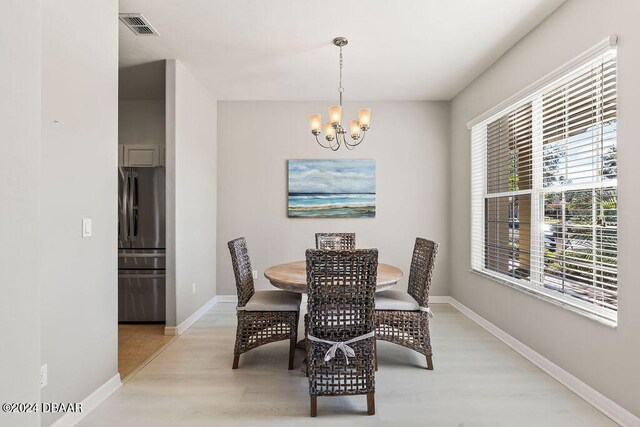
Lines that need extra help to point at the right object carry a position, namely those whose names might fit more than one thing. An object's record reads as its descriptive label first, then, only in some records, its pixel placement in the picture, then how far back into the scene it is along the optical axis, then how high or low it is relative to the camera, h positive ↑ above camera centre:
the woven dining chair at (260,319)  2.72 -0.83
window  2.17 +0.16
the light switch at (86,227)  2.10 -0.08
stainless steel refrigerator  3.83 -0.34
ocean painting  4.72 +0.37
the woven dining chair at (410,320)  2.69 -0.83
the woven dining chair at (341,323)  2.06 -0.67
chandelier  2.92 +0.78
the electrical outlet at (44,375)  1.77 -0.82
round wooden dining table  2.50 -0.49
